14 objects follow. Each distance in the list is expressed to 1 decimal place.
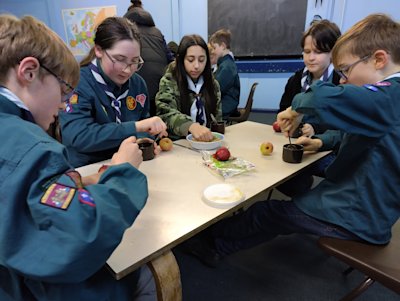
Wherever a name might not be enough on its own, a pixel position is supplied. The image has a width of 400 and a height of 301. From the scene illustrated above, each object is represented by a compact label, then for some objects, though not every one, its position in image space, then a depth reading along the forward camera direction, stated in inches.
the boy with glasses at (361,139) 35.3
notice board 169.2
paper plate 35.2
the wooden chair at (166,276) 28.9
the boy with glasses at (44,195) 20.1
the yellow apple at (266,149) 52.0
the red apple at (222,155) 48.4
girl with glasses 50.8
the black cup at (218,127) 65.7
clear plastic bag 44.1
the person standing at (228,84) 119.6
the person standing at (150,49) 97.2
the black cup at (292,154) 48.1
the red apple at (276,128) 67.3
